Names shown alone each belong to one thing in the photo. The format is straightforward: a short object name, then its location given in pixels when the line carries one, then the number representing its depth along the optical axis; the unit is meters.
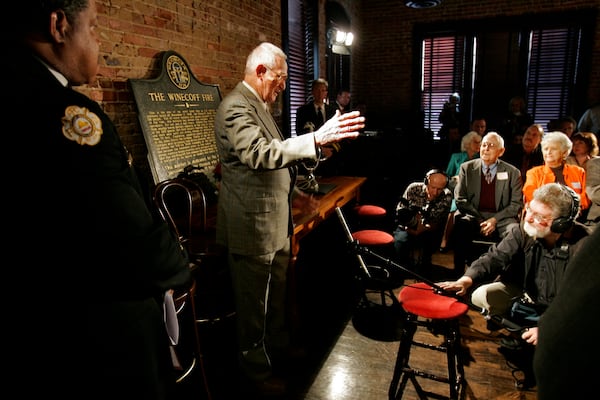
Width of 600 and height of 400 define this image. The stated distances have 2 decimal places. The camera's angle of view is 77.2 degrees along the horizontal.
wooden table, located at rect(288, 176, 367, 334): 2.41
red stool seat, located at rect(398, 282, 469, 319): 1.90
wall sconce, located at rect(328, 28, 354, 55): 6.26
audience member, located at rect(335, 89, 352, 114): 6.30
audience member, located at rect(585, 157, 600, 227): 3.22
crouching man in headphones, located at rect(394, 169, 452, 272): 3.65
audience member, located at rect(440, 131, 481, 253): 4.35
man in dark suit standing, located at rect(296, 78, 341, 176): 4.93
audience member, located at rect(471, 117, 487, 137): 5.60
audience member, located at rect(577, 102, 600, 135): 6.18
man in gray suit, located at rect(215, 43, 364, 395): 1.77
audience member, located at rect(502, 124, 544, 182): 4.32
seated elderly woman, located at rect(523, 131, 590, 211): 3.42
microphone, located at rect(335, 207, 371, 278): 2.56
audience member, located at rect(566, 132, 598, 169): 3.86
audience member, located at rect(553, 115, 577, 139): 4.98
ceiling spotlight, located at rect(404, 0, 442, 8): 5.25
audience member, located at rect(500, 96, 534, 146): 6.00
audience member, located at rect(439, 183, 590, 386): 2.13
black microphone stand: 1.75
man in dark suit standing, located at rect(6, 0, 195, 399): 0.77
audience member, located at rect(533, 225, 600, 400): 0.47
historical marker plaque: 2.61
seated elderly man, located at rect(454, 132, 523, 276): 3.54
